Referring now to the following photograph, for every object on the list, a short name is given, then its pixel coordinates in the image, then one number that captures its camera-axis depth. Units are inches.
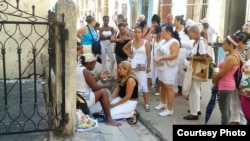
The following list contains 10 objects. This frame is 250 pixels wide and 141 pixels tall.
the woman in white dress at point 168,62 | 240.7
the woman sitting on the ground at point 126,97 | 228.4
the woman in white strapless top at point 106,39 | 365.7
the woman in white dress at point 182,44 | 287.3
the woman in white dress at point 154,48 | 291.9
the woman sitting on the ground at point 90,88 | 211.3
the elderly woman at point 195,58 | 227.9
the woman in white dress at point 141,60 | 260.5
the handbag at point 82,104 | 204.2
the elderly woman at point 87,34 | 332.2
